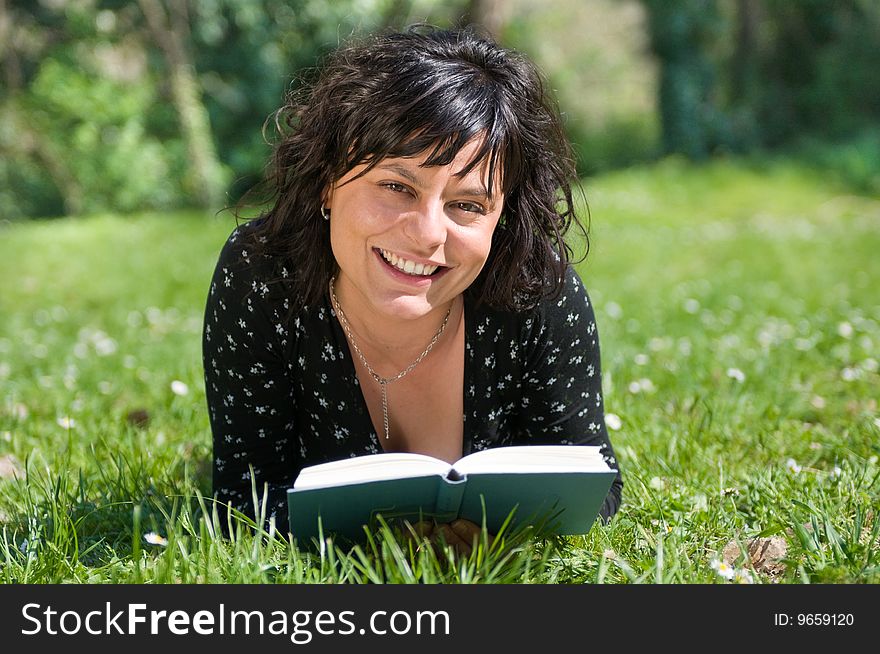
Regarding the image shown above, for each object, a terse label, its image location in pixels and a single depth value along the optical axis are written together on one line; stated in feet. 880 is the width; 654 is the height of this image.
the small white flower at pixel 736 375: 10.09
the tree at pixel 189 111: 36.96
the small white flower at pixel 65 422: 9.73
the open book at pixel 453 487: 5.61
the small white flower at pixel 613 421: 9.39
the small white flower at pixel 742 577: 5.98
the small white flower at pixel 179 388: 10.14
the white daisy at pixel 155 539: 6.45
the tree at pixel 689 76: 48.49
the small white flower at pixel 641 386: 10.85
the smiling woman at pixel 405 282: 6.16
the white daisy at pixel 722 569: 6.05
